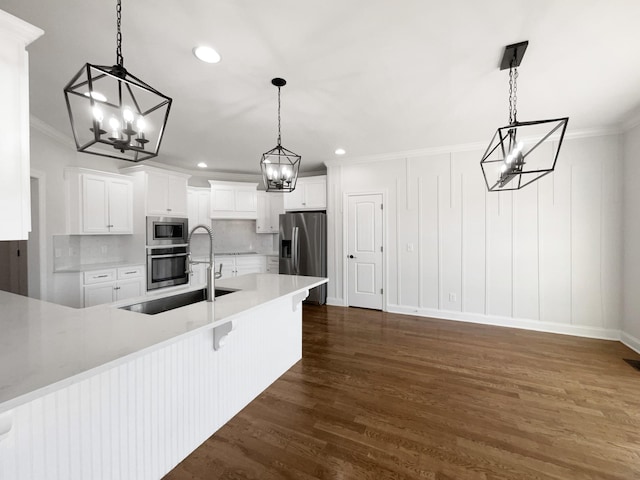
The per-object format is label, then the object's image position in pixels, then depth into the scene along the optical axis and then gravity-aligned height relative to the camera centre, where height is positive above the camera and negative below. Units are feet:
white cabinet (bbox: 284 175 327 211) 17.24 +2.64
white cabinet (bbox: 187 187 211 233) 18.21 +2.15
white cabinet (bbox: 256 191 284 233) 19.70 +1.86
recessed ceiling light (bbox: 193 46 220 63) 6.42 +4.28
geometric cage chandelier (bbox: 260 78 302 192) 7.33 +1.64
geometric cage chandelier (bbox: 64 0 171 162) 3.33 +1.55
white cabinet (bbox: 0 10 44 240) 3.17 +1.33
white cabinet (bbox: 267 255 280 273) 19.47 -1.75
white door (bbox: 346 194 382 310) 15.66 -0.78
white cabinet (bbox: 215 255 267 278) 18.10 -1.72
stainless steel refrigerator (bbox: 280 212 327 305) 16.93 -0.51
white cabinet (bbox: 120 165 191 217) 14.40 +2.57
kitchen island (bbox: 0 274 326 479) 3.28 -2.36
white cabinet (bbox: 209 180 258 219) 18.69 +2.59
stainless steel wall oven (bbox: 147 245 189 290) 14.32 -1.48
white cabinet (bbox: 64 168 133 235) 12.81 +1.74
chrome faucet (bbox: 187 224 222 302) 6.00 -0.99
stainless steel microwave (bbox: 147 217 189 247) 14.37 +0.40
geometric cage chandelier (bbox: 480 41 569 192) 5.82 +3.66
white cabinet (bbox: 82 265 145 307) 12.21 -2.08
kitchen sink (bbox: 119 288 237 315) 6.11 -1.49
